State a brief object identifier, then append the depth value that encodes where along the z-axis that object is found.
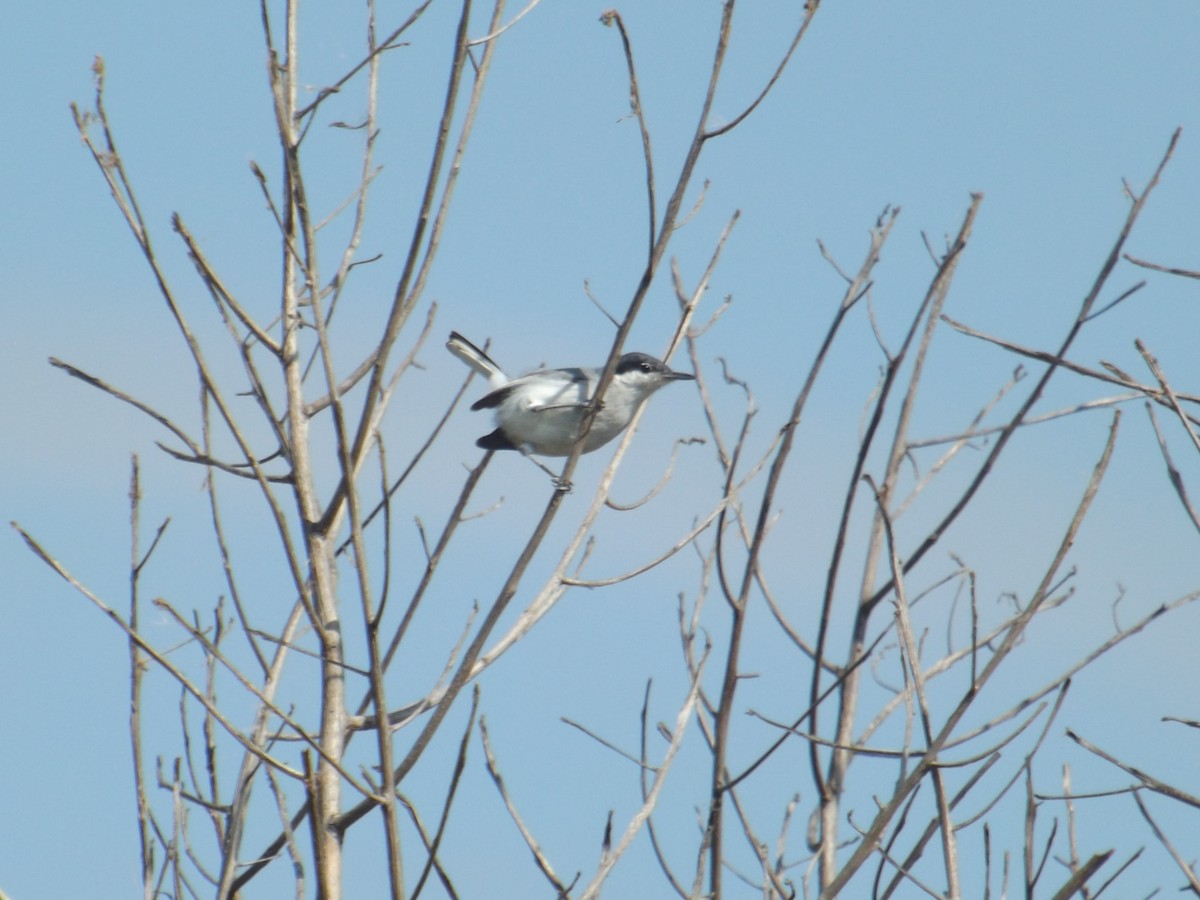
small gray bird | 10.81
